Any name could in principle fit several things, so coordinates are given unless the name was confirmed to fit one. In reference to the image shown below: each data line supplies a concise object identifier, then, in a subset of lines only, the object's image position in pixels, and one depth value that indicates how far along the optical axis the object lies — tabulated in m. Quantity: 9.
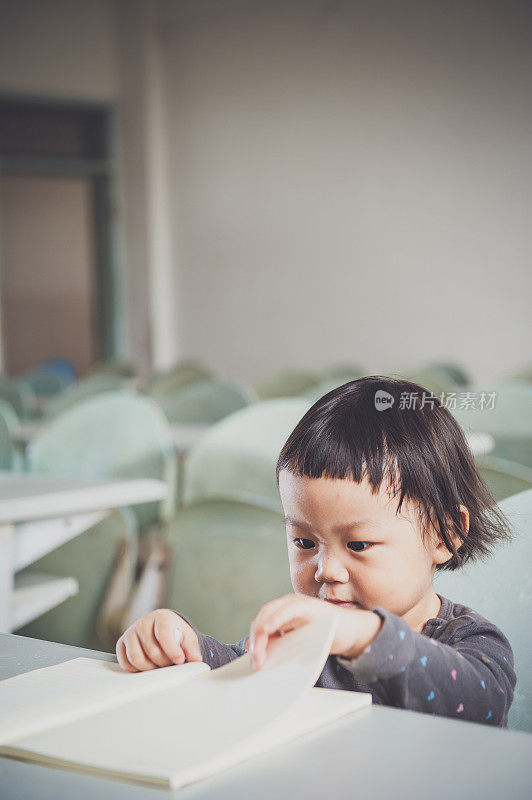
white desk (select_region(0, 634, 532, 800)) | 0.85
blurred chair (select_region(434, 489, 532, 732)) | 1.24
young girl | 1.09
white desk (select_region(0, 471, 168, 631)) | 1.94
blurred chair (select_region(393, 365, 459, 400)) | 3.62
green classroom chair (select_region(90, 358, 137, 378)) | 6.61
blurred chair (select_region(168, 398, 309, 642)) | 1.74
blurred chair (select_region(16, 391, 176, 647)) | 2.68
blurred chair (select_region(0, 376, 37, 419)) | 5.44
